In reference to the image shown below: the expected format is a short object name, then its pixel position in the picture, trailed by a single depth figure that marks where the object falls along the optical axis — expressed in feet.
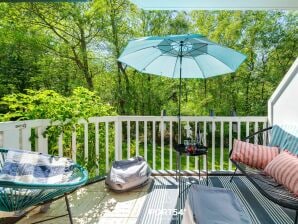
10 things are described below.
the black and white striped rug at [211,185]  6.88
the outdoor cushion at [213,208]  4.99
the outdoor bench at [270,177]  5.88
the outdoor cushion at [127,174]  8.69
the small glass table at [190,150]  8.76
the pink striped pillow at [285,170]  6.22
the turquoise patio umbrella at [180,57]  8.01
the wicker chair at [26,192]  4.93
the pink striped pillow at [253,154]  8.43
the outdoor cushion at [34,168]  5.88
